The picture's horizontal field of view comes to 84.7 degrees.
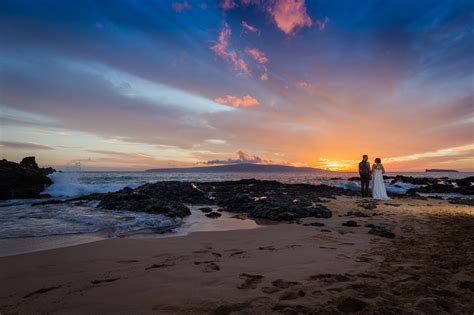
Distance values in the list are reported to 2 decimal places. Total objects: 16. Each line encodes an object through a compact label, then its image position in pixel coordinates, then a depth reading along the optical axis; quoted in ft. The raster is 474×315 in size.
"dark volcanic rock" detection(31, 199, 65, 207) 47.32
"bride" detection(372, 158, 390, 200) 51.75
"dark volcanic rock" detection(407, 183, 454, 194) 78.51
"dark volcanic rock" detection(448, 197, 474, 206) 44.63
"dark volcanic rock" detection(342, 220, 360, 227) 26.05
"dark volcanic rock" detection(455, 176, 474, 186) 96.07
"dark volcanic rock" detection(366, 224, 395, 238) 21.39
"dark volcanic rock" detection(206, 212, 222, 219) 33.24
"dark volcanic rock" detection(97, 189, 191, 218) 34.63
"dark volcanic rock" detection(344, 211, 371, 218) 31.52
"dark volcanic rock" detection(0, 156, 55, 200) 60.18
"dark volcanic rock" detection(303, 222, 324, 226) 26.54
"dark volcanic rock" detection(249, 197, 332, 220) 31.14
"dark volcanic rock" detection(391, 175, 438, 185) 108.82
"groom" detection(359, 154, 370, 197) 54.44
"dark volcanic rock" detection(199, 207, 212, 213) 38.14
